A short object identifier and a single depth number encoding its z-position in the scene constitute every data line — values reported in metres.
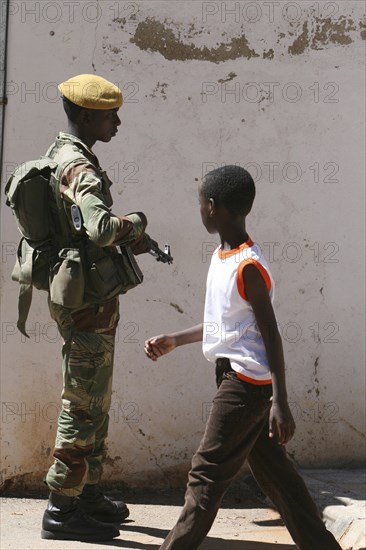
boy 6.39
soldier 8.04
